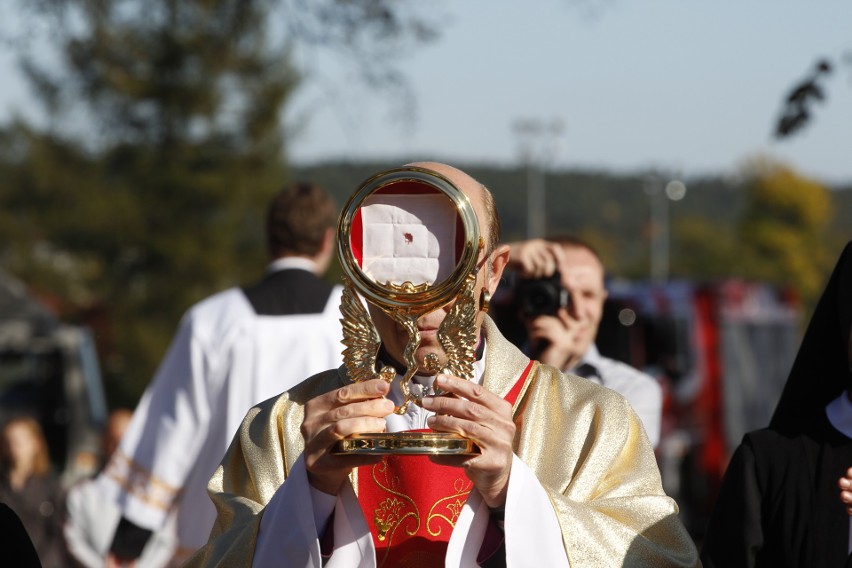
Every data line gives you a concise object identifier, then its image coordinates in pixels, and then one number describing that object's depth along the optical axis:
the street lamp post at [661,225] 57.62
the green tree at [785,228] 75.38
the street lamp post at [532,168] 44.22
